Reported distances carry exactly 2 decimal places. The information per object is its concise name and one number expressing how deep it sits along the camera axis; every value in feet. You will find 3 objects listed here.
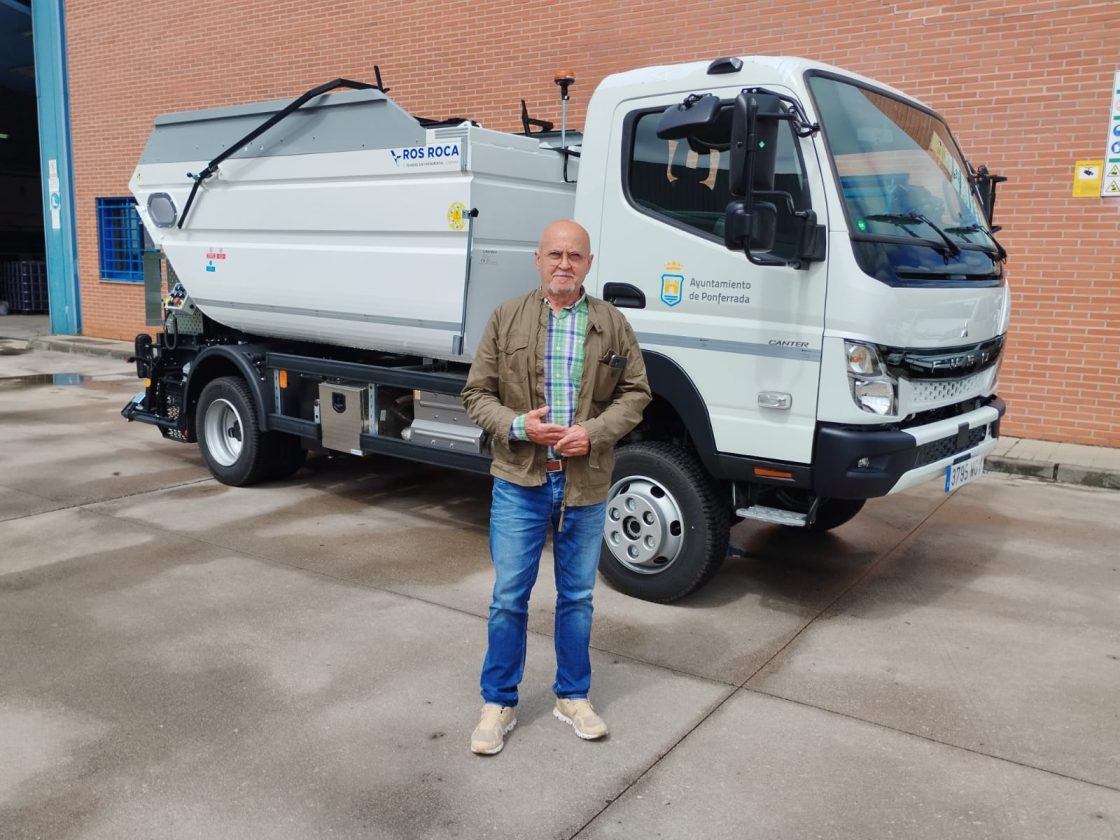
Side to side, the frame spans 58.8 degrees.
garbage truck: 14.51
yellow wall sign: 27.35
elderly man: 11.05
